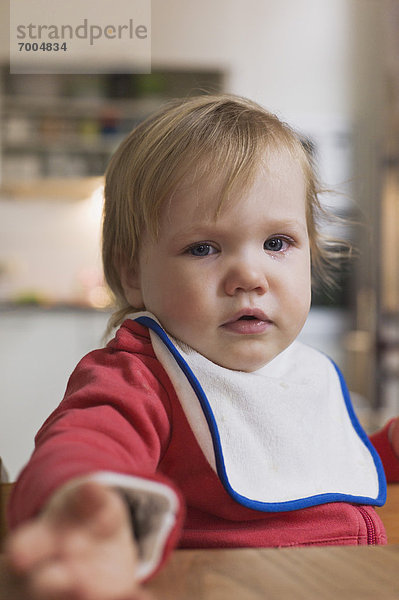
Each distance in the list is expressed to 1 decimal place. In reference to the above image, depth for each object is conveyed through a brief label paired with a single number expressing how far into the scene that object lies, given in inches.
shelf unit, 168.2
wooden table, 14.2
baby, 22.4
